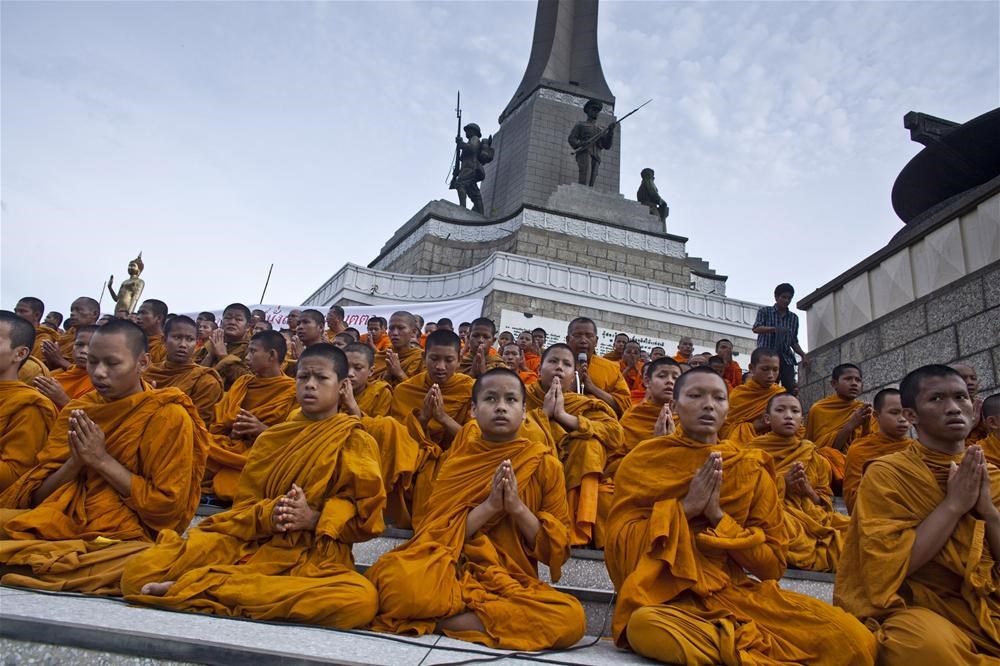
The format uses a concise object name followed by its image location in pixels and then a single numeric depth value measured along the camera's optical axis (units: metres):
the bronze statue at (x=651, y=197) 19.89
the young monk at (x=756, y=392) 6.12
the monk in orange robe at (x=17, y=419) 3.42
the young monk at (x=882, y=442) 4.97
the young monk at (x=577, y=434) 4.07
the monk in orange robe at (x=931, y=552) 2.53
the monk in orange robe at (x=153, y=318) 6.82
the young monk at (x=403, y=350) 6.38
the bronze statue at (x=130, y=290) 11.56
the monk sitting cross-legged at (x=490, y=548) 2.73
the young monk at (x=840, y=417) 5.59
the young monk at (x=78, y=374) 5.32
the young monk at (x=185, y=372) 5.08
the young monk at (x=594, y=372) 5.88
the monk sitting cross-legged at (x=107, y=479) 2.88
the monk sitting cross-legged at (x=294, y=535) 2.61
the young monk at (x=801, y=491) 4.00
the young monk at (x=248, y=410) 4.36
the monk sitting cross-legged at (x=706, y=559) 2.51
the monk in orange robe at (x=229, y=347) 5.86
